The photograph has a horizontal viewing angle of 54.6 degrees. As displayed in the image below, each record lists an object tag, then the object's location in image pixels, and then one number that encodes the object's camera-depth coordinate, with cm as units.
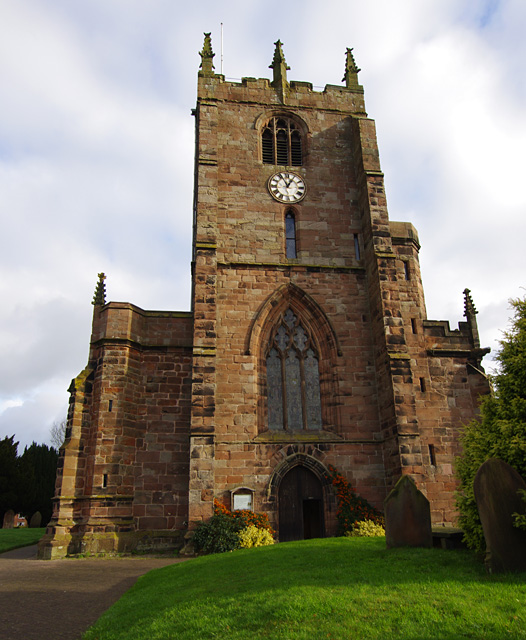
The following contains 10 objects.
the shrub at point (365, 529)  1447
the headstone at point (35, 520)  3219
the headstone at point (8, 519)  3209
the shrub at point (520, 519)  663
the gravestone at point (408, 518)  872
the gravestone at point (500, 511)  673
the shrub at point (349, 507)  1507
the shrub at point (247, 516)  1452
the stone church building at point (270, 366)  1521
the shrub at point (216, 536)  1344
